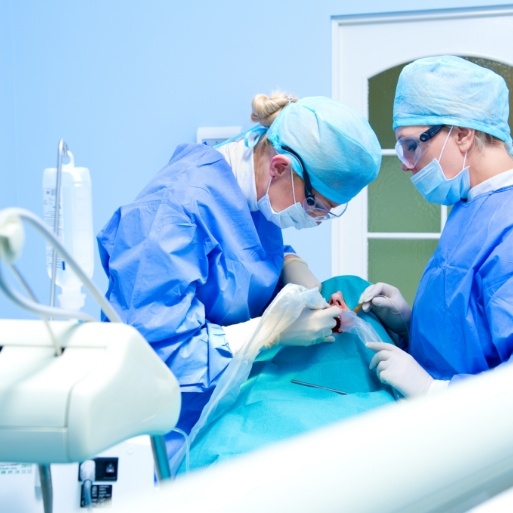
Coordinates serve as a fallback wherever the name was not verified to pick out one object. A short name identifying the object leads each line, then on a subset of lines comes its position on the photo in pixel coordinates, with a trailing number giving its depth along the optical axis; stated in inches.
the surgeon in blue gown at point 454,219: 55.1
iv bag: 83.0
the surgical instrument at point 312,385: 57.0
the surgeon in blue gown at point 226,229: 52.8
